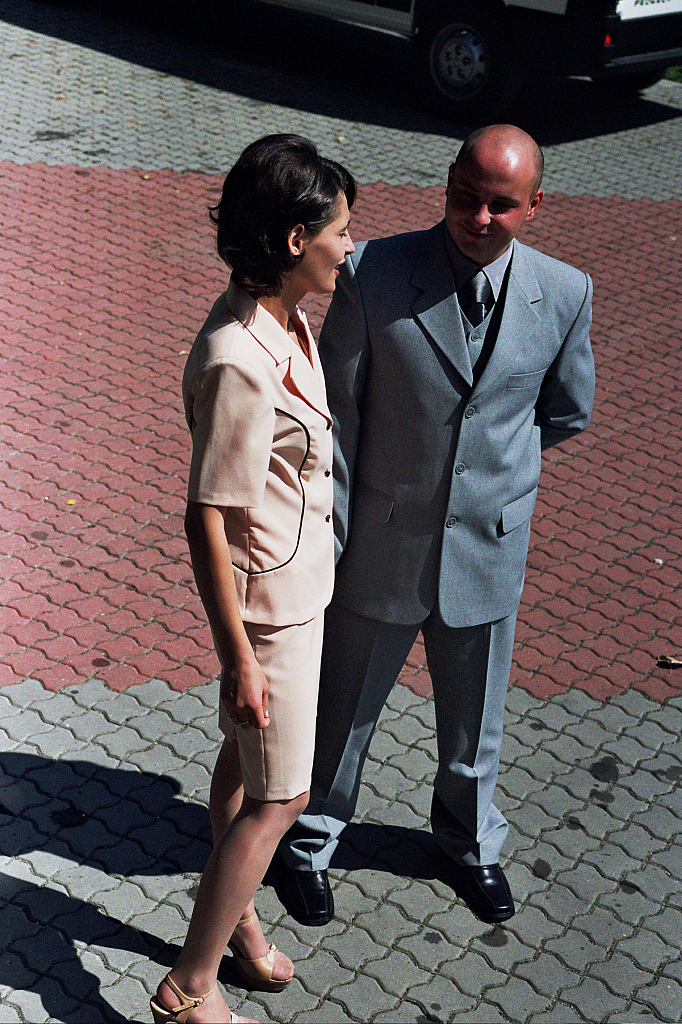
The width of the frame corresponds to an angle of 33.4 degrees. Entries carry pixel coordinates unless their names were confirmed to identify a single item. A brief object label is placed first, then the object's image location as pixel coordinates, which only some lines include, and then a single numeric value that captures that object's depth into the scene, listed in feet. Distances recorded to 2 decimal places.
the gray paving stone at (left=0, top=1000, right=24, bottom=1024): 9.55
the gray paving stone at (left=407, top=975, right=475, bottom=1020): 10.12
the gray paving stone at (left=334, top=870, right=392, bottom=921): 11.09
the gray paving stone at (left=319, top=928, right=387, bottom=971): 10.53
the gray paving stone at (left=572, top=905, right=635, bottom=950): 10.95
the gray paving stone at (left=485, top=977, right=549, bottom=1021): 10.16
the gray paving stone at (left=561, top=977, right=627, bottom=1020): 10.22
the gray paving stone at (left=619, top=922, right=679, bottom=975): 10.72
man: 9.05
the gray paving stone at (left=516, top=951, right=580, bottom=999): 10.39
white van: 30.35
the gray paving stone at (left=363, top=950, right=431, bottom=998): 10.31
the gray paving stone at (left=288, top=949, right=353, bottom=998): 10.23
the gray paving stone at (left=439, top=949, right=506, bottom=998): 10.36
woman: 7.53
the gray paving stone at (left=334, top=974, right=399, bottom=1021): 10.07
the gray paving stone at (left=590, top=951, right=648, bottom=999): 10.46
